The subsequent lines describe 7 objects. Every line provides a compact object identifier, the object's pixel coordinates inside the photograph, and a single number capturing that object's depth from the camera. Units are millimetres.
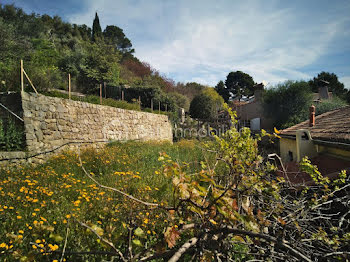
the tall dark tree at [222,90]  38688
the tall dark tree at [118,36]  34375
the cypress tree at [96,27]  29747
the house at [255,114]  20395
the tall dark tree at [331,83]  32688
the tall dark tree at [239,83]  38938
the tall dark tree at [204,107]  19172
